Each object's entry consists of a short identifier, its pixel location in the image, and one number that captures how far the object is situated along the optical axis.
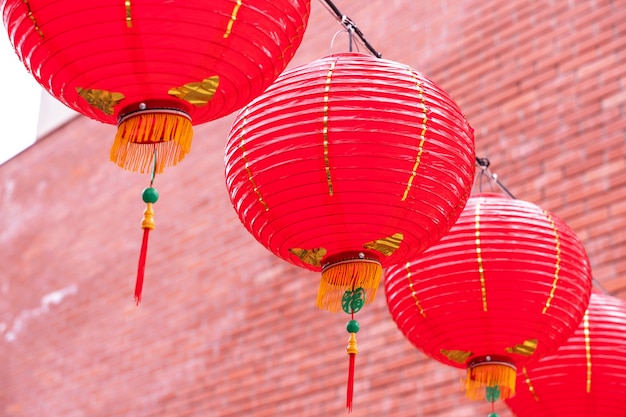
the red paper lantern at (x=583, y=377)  4.64
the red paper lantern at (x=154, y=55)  2.74
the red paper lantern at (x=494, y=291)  4.02
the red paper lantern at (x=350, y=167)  3.24
